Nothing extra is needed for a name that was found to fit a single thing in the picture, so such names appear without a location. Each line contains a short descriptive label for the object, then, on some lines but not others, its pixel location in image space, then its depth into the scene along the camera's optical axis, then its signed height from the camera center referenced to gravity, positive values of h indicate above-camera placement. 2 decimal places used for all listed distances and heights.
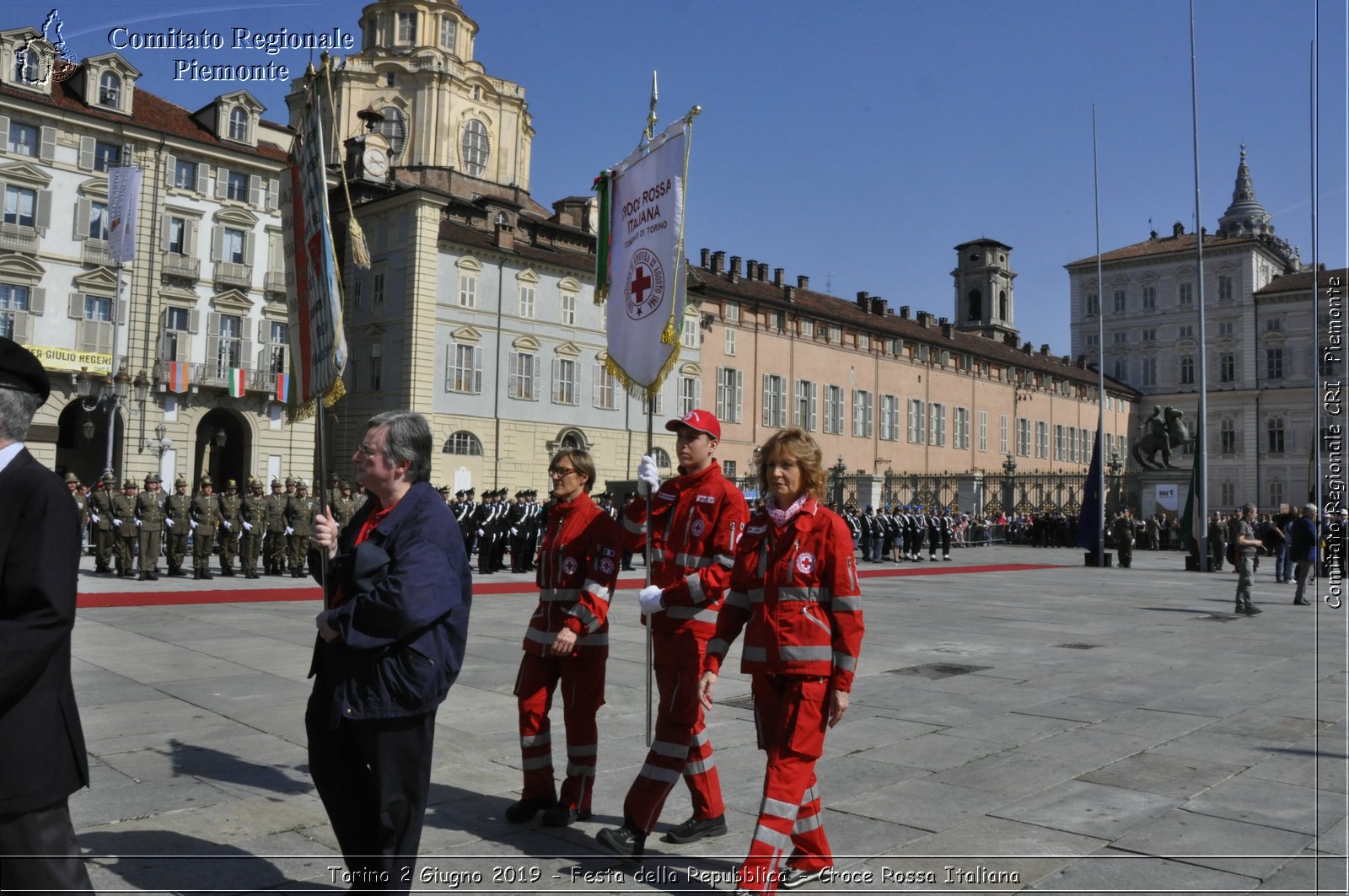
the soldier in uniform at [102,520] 18.25 -0.53
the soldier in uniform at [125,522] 17.72 -0.53
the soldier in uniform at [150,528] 17.41 -0.61
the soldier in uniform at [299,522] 19.05 -0.50
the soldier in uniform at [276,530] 19.30 -0.67
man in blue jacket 3.40 -0.53
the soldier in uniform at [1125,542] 27.84 -0.80
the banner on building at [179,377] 36.41 +4.08
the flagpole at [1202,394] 22.53 +2.67
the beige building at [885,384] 51.88 +7.50
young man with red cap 4.36 -0.48
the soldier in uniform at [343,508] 19.45 -0.24
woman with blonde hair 3.85 -0.49
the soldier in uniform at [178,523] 18.36 -0.55
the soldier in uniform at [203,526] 18.34 -0.59
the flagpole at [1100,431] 25.97 +2.04
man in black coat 2.59 -0.43
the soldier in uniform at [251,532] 18.88 -0.70
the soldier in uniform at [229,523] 18.88 -0.55
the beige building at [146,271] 34.47 +7.87
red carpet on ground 13.88 -1.51
